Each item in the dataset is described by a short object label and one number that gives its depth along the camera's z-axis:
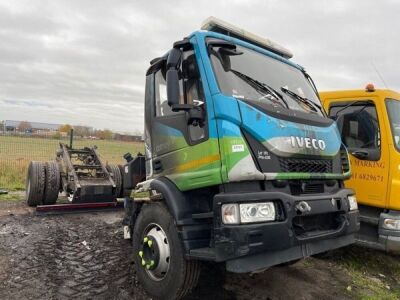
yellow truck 5.11
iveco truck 3.19
